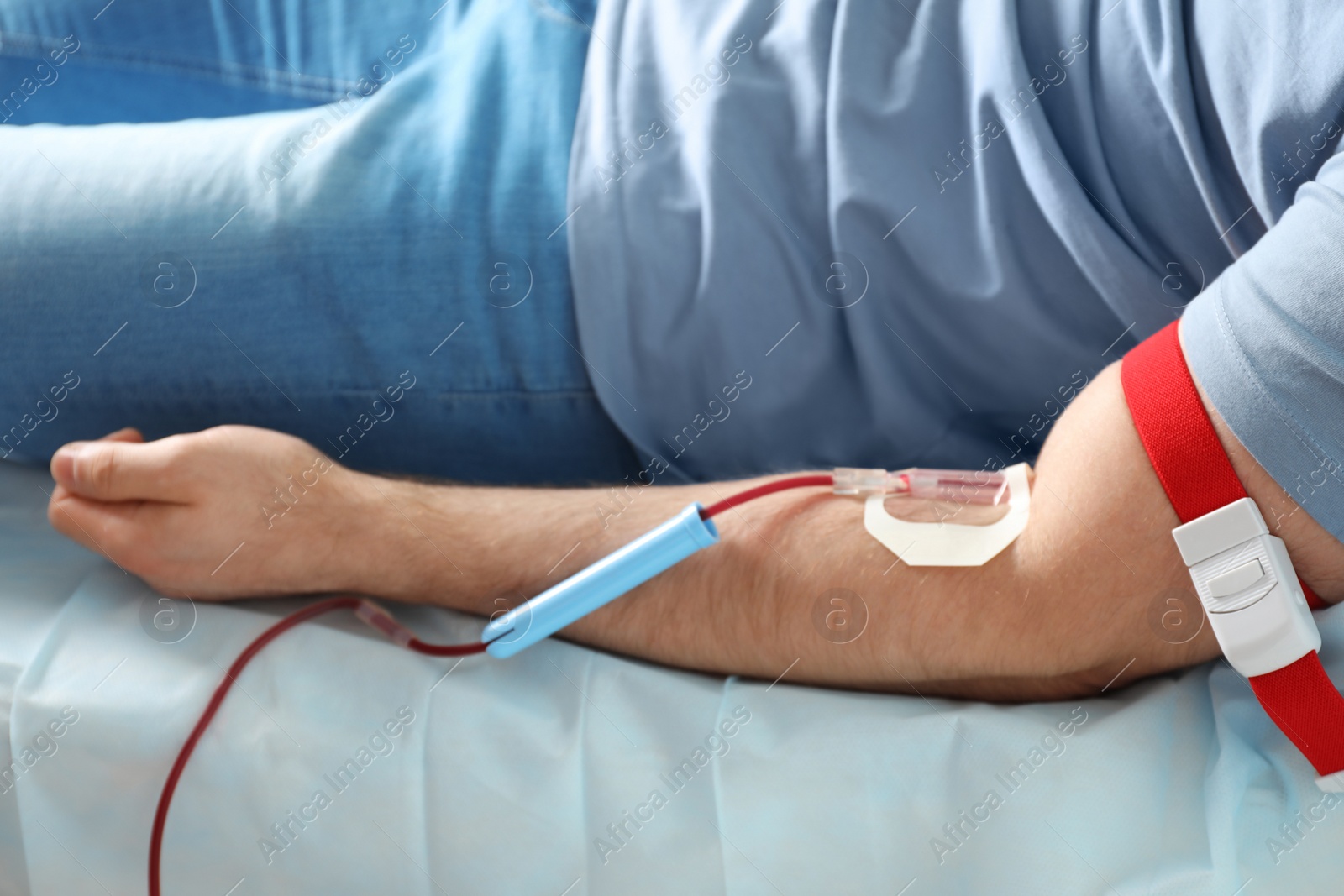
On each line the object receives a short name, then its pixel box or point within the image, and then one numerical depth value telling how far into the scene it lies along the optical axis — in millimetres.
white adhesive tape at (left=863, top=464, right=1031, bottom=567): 678
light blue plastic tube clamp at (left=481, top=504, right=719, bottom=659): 680
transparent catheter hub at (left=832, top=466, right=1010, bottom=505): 720
